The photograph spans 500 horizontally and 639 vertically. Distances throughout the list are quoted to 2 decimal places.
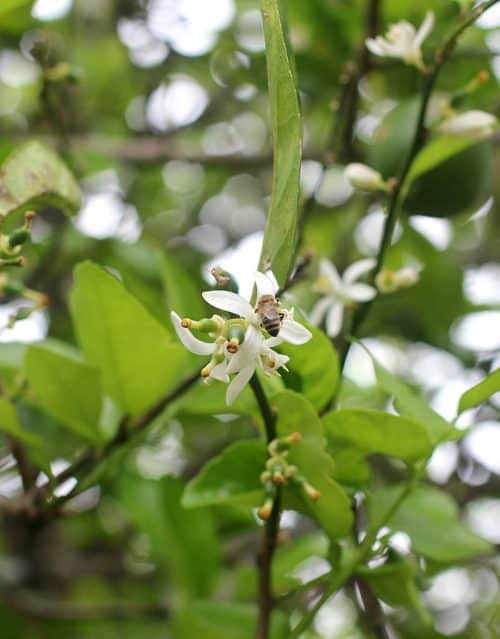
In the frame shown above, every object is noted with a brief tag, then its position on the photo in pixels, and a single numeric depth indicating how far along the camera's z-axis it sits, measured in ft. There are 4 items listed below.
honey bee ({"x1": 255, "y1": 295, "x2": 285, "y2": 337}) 1.38
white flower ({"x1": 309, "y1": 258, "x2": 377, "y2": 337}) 1.83
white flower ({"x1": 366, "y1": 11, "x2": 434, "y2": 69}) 1.75
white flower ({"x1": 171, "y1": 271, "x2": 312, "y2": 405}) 1.38
